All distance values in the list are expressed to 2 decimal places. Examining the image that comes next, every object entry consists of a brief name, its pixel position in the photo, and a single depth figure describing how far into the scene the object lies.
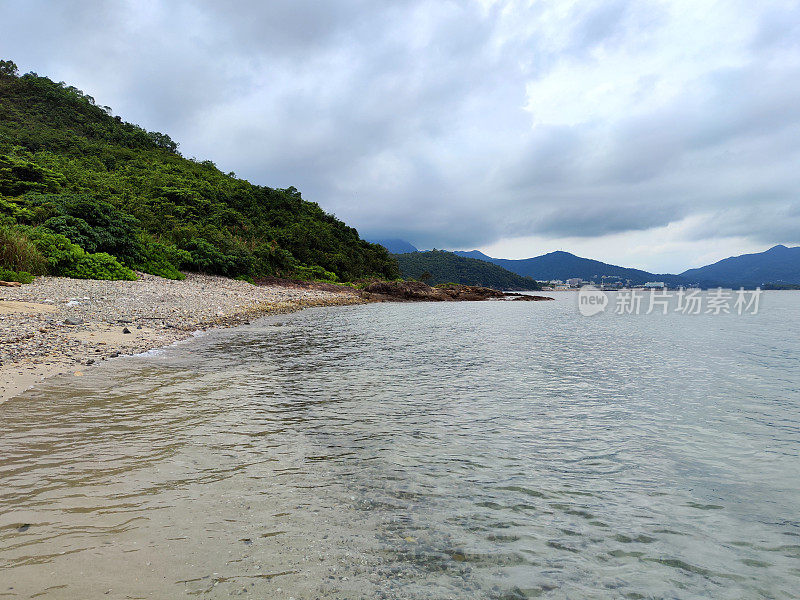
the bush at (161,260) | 34.44
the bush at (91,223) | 28.97
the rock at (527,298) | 75.79
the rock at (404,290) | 59.12
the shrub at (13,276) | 21.23
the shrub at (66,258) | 25.06
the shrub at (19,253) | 22.31
